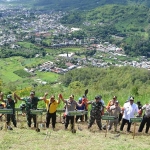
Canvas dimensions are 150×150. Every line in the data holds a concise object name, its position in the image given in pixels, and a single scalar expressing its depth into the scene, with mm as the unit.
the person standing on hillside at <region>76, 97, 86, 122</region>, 13495
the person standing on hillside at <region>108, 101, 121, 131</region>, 12234
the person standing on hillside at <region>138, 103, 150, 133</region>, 12102
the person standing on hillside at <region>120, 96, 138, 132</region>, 12156
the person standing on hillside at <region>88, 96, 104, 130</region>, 11836
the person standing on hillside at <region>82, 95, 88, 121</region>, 13586
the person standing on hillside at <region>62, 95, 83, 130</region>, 12055
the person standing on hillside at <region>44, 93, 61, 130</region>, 12078
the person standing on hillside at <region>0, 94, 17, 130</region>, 11625
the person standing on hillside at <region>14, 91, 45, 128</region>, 11962
